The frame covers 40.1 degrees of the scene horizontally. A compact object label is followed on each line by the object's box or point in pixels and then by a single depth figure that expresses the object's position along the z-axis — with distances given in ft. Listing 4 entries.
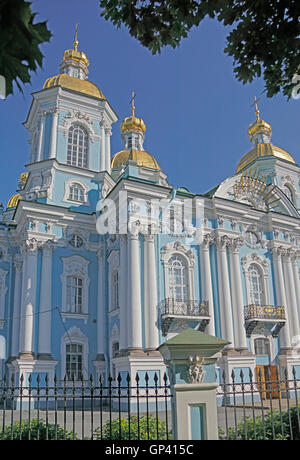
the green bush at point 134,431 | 20.19
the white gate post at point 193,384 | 16.08
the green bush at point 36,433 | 19.86
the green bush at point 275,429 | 20.25
